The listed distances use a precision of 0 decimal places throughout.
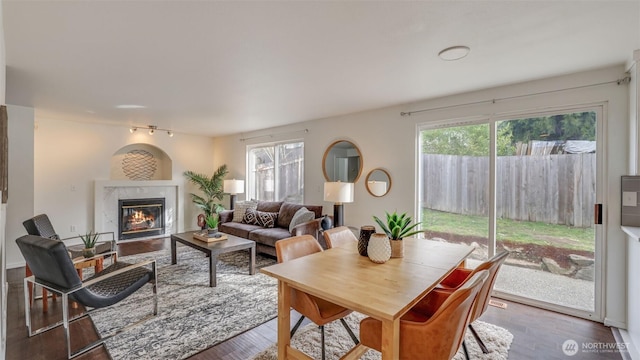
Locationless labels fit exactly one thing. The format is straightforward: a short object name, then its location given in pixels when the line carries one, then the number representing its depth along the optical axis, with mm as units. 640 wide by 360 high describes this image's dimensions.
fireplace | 5902
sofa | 4277
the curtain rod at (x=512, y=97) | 2516
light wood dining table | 1359
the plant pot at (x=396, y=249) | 2123
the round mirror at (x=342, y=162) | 4586
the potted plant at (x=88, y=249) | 2969
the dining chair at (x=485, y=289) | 1741
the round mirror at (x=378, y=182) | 4145
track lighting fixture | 5827
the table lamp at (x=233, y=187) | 6094
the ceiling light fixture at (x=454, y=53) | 2227
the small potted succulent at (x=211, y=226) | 3987
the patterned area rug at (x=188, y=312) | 2199
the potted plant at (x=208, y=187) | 6754
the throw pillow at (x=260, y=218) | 4914
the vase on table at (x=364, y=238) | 2127
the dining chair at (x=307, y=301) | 1823
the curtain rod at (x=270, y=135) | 5336
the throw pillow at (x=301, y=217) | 4363
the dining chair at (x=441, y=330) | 1354
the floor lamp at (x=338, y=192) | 3959
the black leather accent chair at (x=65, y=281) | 1978
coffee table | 3375
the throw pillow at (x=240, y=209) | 5430
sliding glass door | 2775
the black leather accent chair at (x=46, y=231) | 2945
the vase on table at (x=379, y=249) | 1974
